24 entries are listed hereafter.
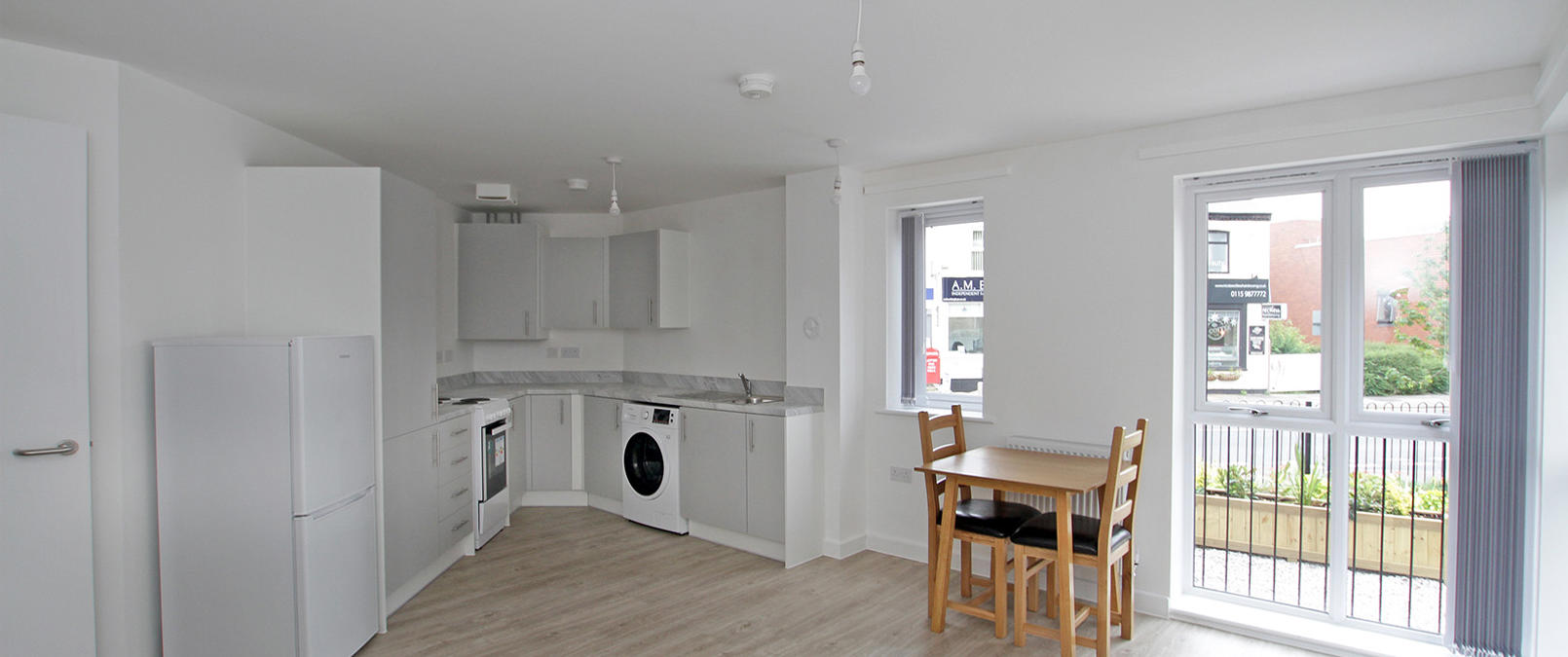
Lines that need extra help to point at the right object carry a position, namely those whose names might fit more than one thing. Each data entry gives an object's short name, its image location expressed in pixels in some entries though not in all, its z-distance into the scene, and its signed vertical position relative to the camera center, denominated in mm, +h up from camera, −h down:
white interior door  2363 -243
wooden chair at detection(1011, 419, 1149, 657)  3018 -962
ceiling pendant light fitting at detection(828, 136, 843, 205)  3867 +855
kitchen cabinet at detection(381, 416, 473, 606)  3658 -962
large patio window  3119 -342
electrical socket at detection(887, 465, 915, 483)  4500 -949
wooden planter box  3135 -980
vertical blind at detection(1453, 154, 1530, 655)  2859 -341
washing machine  4992 -1014
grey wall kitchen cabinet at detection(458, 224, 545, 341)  5727 +330
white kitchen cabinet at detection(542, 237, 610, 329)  5930 +288
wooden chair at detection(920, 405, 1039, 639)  3287 -933
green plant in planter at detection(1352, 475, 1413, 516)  3154 -765
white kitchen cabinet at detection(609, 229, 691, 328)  5539 +303
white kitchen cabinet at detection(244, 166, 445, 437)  3293 +304
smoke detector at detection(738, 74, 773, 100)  2766 +873
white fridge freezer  2762 -647
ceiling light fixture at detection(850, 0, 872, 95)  1949 +643
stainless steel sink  4896 -542
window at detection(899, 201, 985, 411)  4426 +77
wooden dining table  3014 -680
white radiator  3721 -679
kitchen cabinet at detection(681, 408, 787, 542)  4438 -954
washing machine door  5090 -1008
